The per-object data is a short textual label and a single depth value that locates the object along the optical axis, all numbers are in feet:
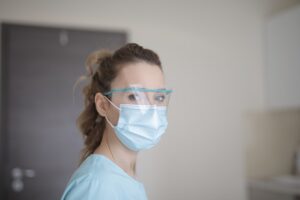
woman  3.83
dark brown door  8.30
